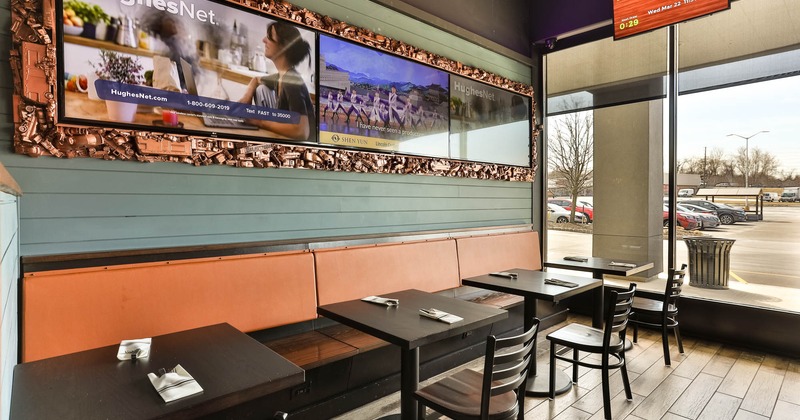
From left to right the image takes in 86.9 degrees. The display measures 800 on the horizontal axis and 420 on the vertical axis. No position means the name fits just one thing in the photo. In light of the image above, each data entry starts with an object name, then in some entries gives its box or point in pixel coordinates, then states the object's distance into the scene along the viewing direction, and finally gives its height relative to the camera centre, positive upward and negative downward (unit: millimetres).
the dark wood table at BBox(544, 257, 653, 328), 4059 -716
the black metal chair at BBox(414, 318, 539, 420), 1898 -1013
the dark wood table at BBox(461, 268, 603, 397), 3062 -697
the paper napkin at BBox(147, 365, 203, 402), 1392 -622
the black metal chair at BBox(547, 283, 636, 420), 2900 -1058
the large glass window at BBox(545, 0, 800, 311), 4254 +724
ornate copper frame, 2146 +395
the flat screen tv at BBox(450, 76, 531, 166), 4605 +875
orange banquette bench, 2158 -584
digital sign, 3922 +1778
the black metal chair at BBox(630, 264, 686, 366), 3857 -1075
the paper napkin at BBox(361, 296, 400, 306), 2594 -634
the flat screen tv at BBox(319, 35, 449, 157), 3453 +895
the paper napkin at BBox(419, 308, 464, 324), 2244 -637
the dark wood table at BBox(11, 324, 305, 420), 1331 -639
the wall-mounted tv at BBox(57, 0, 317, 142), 2324 +846
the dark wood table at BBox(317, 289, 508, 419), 2066 -654
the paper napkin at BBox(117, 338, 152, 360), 1727 -605
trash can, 4695 -764
